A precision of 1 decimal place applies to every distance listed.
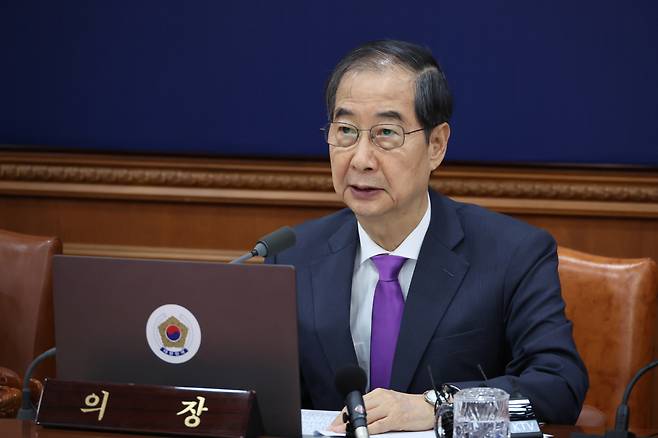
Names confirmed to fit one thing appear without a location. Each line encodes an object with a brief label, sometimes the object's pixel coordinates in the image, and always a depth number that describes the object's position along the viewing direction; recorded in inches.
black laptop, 203.9
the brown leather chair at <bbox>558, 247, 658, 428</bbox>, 231.3
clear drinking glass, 202.3
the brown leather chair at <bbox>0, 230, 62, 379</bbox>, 238.7
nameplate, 204.4
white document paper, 207.8
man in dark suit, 219.4
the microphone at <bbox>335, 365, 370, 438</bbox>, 199.4
